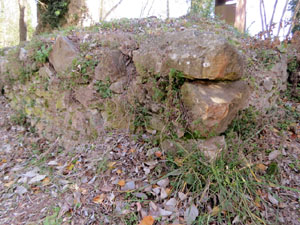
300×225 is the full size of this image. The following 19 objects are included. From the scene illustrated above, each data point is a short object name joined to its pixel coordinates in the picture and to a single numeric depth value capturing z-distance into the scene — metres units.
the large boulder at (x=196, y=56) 1.99
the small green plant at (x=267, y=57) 3.20
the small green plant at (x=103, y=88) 2.83
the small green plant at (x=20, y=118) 4.07
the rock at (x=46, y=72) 3.44
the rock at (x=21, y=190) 2.44
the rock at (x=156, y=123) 2.45
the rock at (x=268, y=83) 3.04
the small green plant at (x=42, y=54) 3.44
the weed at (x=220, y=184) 1.90
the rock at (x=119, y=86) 2.77
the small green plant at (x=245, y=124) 2.43
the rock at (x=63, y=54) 3.12
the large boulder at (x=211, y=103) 2.08
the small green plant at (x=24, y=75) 3.80
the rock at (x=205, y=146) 2.15
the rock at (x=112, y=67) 2.81
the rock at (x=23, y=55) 3.87
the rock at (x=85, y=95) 2.94
